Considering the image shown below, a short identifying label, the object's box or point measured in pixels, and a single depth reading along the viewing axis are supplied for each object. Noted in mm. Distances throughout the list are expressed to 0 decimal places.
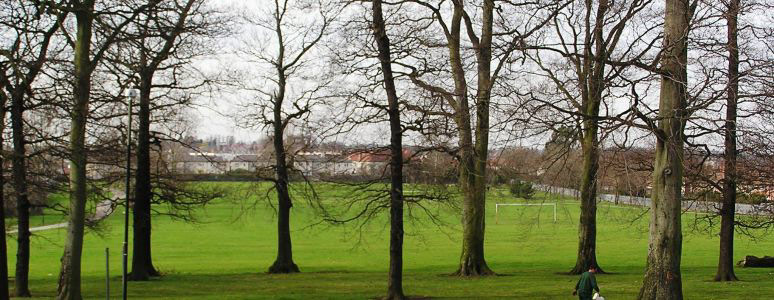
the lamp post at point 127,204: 21062
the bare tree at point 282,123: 34656
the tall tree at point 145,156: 28031
